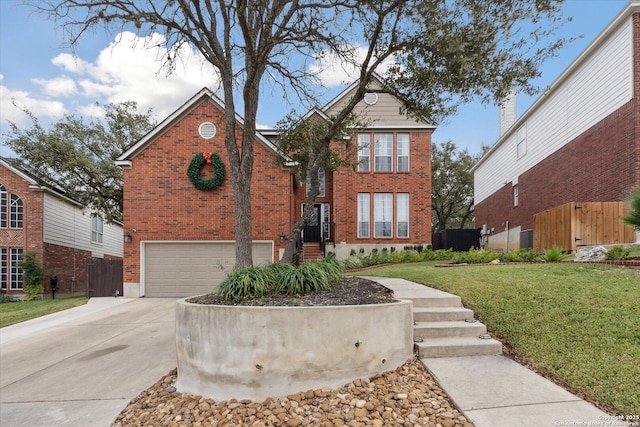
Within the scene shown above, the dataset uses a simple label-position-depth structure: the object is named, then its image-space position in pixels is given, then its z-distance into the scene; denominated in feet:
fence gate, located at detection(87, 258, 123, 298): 44.16
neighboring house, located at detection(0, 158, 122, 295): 54.75
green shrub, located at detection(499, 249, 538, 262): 33.50
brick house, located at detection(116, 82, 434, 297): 42.22
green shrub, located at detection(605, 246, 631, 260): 26.45
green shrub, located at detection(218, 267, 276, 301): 15.29
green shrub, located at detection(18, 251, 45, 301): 52.95
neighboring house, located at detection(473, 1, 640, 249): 35.94
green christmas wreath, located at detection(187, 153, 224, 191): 41.78
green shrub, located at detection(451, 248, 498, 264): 36.22
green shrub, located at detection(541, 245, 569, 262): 29.91
